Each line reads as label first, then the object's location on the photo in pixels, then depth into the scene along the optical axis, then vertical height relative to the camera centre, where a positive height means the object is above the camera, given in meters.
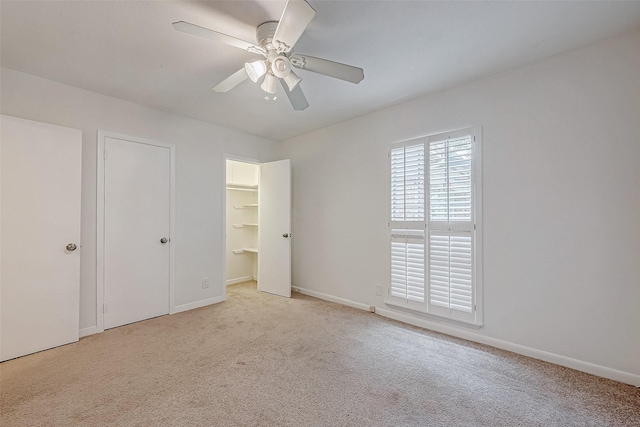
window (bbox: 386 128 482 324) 2.69 -0.10
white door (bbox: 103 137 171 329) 3.01 -0.18
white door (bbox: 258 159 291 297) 4.21 -0.20
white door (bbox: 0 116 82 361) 2.35 -0.19
